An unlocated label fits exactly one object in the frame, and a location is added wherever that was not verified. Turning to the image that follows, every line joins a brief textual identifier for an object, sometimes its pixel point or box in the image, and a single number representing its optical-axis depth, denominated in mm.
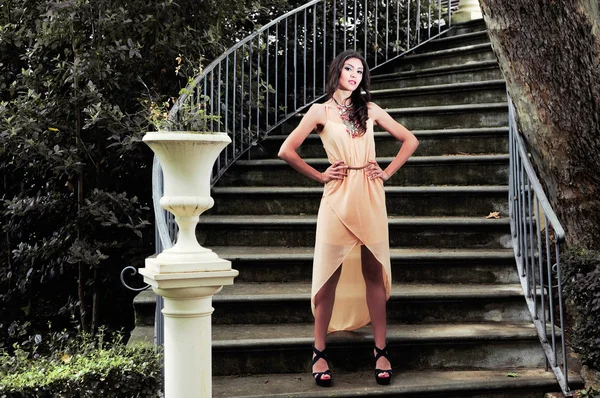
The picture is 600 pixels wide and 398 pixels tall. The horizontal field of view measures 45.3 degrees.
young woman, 3977
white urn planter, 2689
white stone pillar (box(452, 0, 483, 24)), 8641
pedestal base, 2680
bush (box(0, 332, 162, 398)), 3521
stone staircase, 4180
